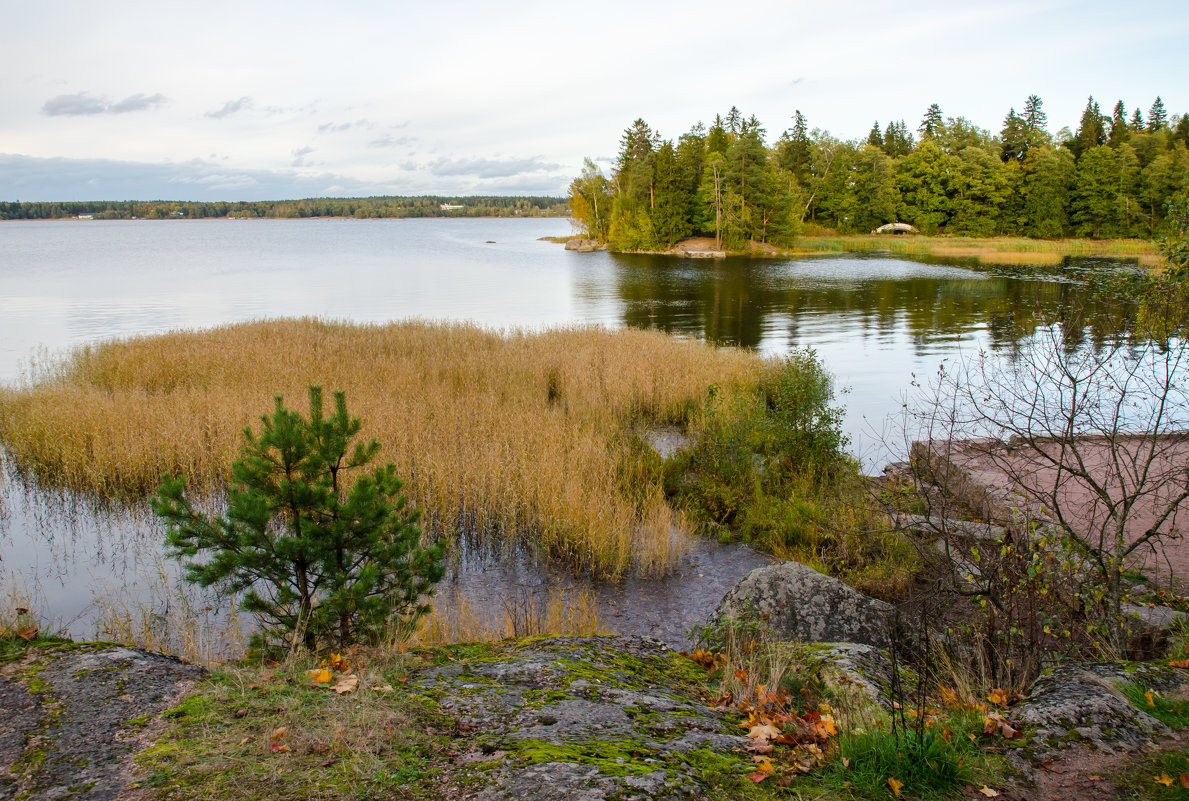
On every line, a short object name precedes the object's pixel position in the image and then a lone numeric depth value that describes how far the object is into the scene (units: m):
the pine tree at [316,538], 4.51
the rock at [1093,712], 3.58
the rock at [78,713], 2.92
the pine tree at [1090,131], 80.94
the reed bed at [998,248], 56.19
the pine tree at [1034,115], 92.38
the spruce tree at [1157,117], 85.73
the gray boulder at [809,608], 6.00
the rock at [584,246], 87.50
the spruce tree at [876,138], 102.25
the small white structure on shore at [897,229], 84.81
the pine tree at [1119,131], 80.18
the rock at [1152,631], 5.99
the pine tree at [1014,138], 91.38
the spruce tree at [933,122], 100.06
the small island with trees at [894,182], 71.94
